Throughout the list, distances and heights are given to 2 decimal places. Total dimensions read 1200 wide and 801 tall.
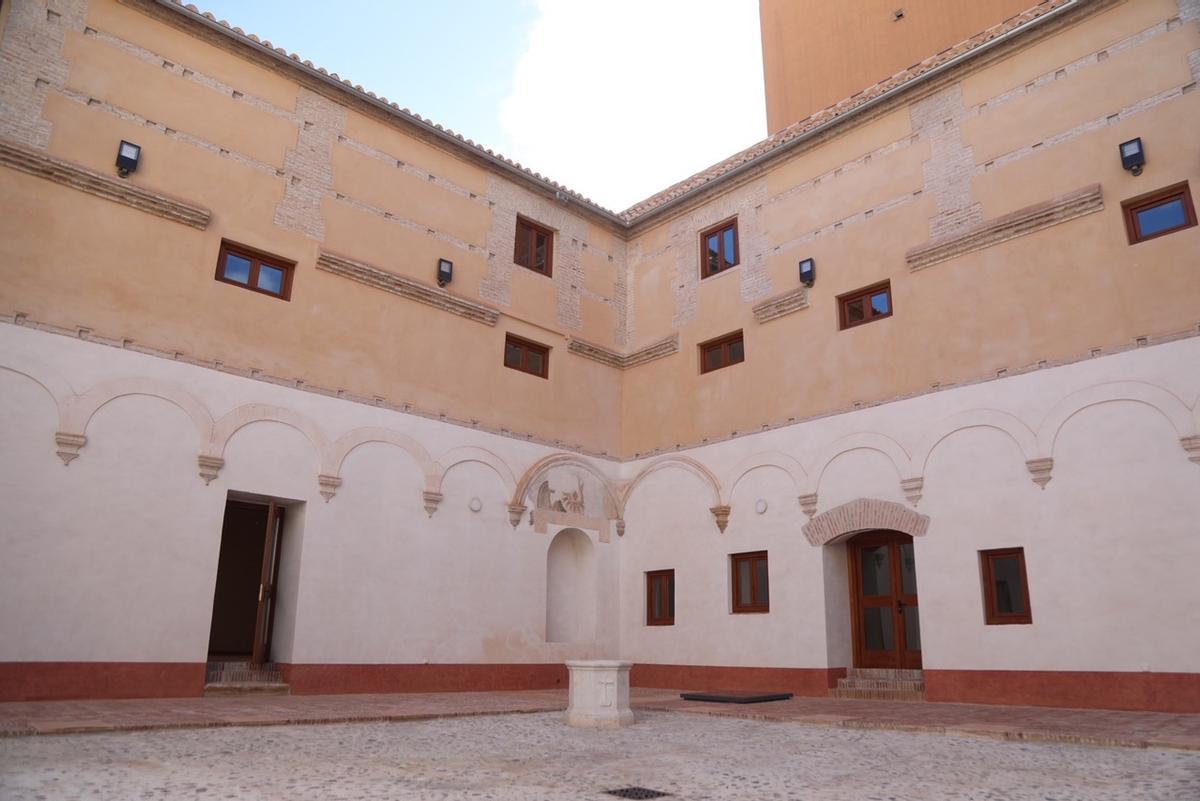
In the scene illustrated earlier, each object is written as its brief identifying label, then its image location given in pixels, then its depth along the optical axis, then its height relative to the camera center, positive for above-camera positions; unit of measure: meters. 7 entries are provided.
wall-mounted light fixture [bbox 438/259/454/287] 12.65 +5.10
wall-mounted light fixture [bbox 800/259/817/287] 12.45 +5.04
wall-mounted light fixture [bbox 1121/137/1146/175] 9.46 +5.16
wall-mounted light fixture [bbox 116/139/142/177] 9.77 +5.18
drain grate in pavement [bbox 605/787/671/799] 4.48 -0.89
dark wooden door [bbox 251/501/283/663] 10.41 +0.30
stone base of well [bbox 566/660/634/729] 7.88 -0.68
